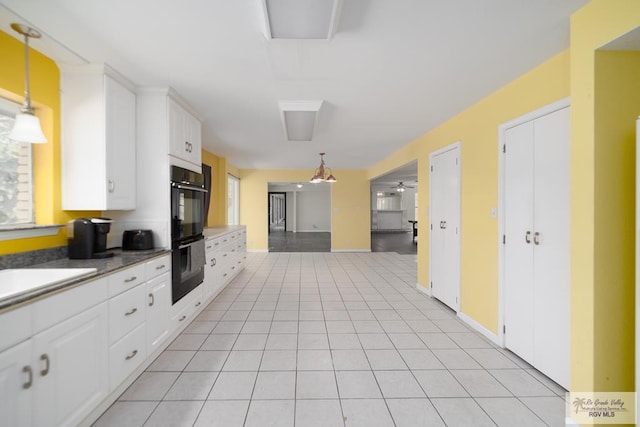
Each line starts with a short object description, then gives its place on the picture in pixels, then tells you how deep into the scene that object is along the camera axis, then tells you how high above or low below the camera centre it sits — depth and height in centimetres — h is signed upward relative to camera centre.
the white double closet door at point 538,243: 196 -25
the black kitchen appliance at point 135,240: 247 -25
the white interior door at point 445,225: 334 -17
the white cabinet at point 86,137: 217 +63
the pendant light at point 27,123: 165 +57
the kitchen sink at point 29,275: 161 -39
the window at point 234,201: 762 +35
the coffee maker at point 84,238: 202 -19
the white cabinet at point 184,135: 271 +88
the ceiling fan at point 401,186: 1142 +125
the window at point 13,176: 188 +28
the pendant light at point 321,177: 579 +79
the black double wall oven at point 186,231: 267 -19
